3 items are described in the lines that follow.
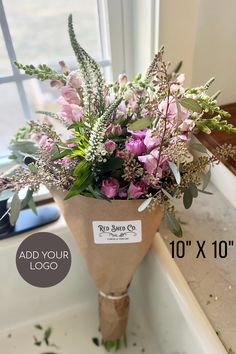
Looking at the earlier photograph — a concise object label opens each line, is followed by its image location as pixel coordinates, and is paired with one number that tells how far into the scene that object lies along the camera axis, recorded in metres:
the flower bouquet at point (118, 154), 0.57
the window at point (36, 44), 0.90
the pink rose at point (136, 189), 0.61
